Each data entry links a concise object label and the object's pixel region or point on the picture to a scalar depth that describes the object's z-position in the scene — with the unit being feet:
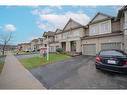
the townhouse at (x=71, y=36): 44.16
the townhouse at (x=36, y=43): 97.21
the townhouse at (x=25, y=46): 136.57
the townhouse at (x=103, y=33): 30.23
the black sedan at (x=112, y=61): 12.27
